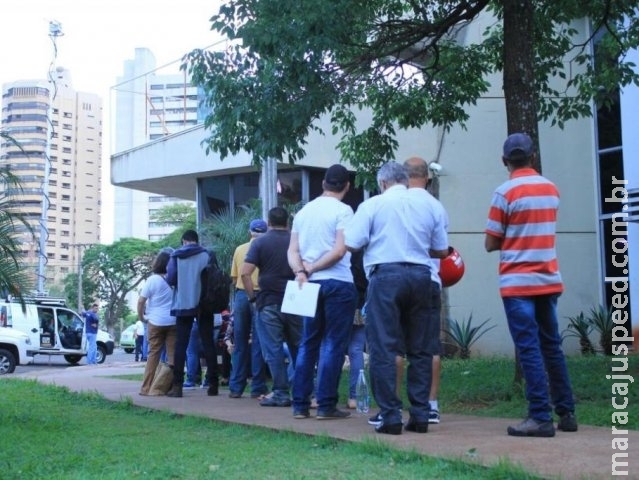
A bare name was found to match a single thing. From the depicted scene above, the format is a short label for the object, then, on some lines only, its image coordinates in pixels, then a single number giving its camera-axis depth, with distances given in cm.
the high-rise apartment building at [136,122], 11962
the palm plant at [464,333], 1562
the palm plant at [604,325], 1509
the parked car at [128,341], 3994
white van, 2377
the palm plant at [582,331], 1557
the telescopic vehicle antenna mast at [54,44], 4009
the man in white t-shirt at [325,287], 637
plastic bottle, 694
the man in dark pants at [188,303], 905
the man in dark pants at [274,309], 772
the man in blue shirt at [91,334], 2539
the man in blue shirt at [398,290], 547
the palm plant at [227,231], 1853
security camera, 1638
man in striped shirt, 524
